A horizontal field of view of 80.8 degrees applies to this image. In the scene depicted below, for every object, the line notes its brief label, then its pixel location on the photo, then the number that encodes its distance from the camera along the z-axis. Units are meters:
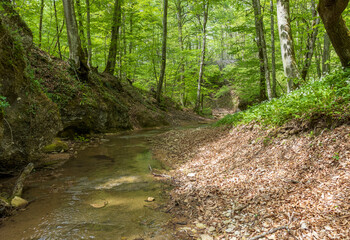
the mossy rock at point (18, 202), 3.47
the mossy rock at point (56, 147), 6.81
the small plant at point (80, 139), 8.91
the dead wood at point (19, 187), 3.77
